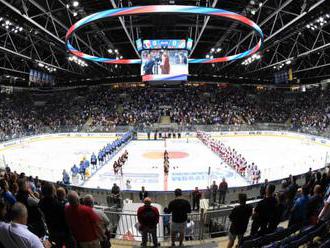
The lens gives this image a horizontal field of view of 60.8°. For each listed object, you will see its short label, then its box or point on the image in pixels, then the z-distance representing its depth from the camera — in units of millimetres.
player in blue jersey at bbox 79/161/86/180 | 15927
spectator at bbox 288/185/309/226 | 5383
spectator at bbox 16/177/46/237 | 4824
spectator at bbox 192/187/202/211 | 10803
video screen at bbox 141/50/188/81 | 25766
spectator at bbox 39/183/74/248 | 4341
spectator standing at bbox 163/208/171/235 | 7611
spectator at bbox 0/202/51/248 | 2889
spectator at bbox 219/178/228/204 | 11656
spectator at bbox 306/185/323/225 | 5332
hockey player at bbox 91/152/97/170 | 18252
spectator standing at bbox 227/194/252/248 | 5340
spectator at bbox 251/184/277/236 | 5246
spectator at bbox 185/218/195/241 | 7434
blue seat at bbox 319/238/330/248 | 3988
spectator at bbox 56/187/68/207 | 5032
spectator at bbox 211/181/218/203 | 11577
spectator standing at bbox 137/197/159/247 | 5629
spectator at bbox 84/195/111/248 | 4393
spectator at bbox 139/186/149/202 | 11439
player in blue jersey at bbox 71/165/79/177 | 15476
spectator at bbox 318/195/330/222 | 5133
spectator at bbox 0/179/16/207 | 5141
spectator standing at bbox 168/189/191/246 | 5840
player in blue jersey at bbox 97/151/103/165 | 19372
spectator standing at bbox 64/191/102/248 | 4156
